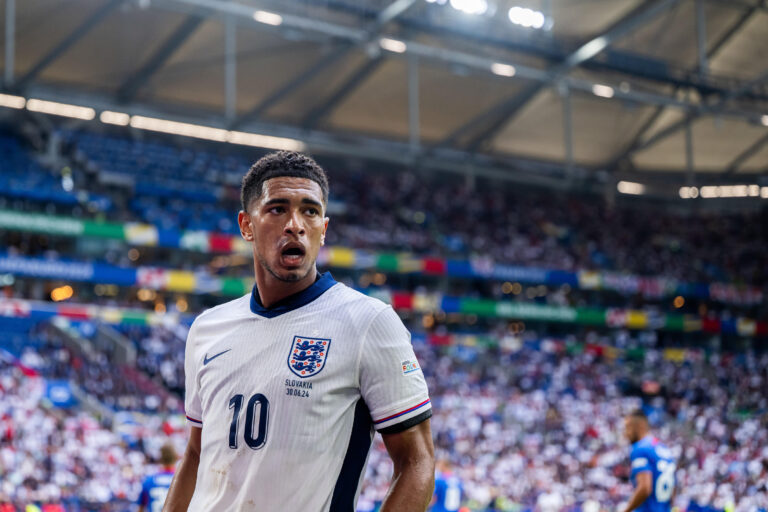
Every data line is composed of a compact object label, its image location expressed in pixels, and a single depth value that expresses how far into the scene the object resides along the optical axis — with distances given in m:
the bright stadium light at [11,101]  30.47
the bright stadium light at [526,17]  30.69
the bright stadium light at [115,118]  31.94
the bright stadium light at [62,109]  30.94
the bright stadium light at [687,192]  37.76
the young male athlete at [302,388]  2.31
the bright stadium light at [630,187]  44.03
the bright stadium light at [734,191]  44.22
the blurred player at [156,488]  6.69
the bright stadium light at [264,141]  33.96
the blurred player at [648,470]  7.20
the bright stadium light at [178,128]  32.84
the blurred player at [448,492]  9.65
